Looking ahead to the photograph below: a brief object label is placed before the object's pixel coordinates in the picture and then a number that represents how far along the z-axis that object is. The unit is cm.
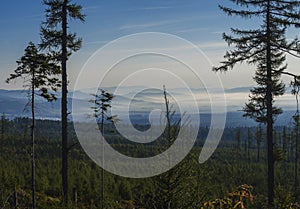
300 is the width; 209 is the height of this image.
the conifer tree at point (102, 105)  2891
